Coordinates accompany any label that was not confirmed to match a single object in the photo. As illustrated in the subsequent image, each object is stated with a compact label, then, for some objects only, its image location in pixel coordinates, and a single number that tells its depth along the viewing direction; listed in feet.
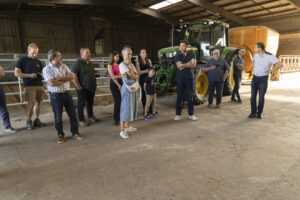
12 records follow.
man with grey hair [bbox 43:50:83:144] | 9.82
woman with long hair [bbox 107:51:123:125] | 13.25
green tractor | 18.70
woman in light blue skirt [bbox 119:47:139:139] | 10.53
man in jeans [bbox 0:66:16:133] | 11.96
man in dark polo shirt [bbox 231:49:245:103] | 19.13
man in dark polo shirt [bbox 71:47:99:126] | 12.78
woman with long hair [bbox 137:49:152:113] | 14.51
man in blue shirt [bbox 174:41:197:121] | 13.44
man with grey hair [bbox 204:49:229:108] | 17.16
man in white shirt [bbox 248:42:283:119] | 13.35
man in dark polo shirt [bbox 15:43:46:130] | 12.02
